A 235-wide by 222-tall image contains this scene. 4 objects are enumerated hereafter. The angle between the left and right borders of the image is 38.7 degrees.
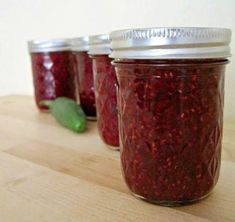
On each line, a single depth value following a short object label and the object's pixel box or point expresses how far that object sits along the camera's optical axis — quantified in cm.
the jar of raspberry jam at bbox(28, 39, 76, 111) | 83
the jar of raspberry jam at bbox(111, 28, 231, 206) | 33
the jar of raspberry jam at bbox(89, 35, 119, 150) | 54
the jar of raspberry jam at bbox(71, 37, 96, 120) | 74
